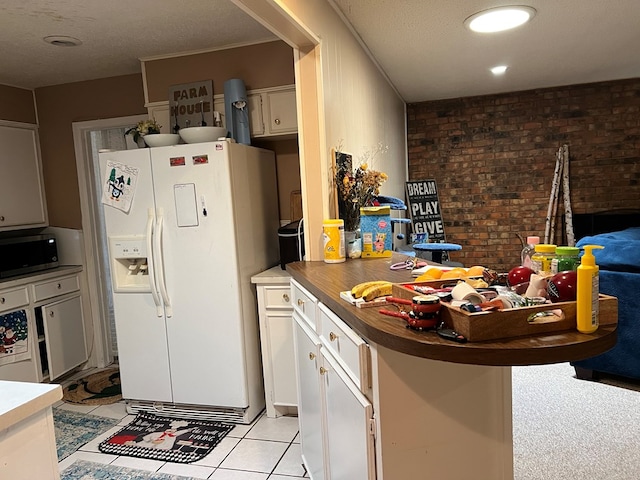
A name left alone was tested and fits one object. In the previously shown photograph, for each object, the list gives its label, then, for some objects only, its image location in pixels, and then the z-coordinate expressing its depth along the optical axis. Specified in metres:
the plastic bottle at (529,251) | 1.36
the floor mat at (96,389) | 3.32
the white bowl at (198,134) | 2.89
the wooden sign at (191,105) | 3.24
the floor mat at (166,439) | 2.56
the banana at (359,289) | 1.39
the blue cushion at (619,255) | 2.76
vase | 2.40
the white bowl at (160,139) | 2.93
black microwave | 3.38
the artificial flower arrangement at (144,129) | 3.01
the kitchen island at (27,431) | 0.99
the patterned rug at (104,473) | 2.36
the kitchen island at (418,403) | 1.10
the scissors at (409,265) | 1.88
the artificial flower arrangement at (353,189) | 2.52
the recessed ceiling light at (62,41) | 2.87
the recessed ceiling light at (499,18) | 2.86
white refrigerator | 2.76
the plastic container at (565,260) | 1.18
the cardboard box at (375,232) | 2.37
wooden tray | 0.97
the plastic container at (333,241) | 2.27
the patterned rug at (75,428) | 2.70
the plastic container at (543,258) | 1.25
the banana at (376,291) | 1.36
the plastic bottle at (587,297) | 0.97
